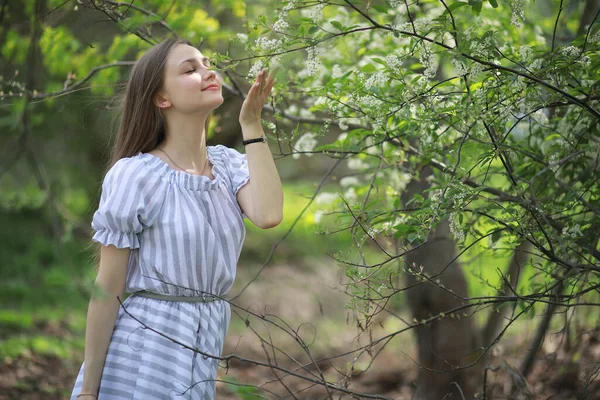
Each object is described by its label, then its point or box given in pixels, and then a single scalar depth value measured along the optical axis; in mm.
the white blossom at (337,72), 4358
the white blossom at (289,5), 3844
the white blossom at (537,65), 3849
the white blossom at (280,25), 3848
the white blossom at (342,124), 4412
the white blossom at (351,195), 5032
